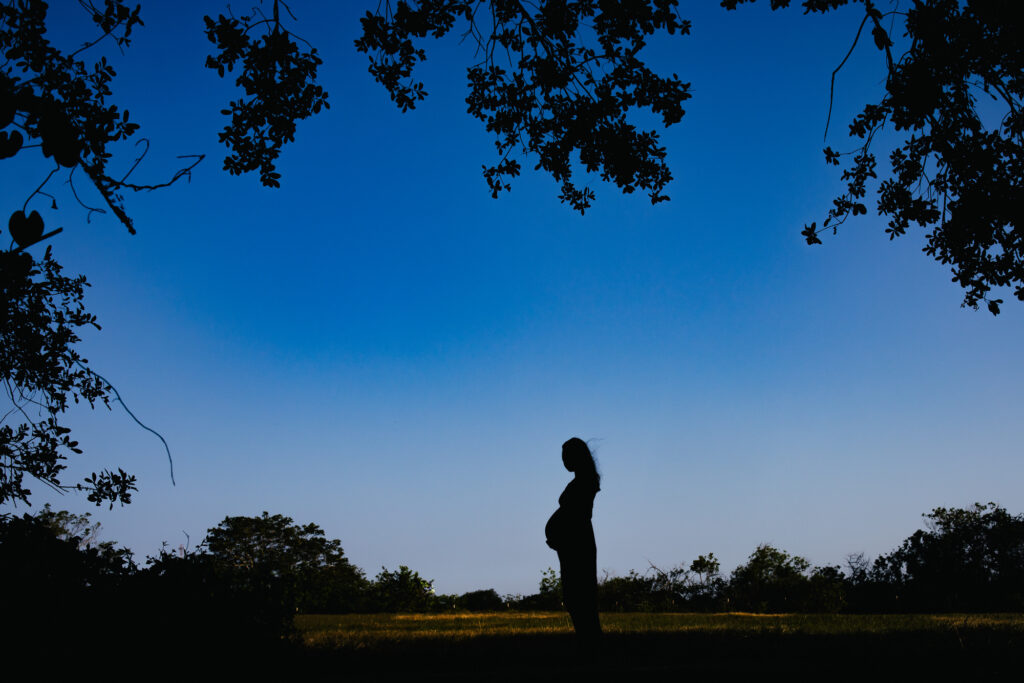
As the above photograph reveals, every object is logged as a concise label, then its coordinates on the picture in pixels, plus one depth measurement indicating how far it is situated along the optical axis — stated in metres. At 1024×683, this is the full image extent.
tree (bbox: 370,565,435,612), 23.50
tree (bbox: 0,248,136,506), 7.76
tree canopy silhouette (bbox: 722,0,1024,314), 7.92
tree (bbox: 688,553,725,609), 25.25
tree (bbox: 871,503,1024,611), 30.89
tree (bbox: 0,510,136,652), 4.89
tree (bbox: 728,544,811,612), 25.38
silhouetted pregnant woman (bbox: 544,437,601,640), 7.57
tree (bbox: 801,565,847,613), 24.61
